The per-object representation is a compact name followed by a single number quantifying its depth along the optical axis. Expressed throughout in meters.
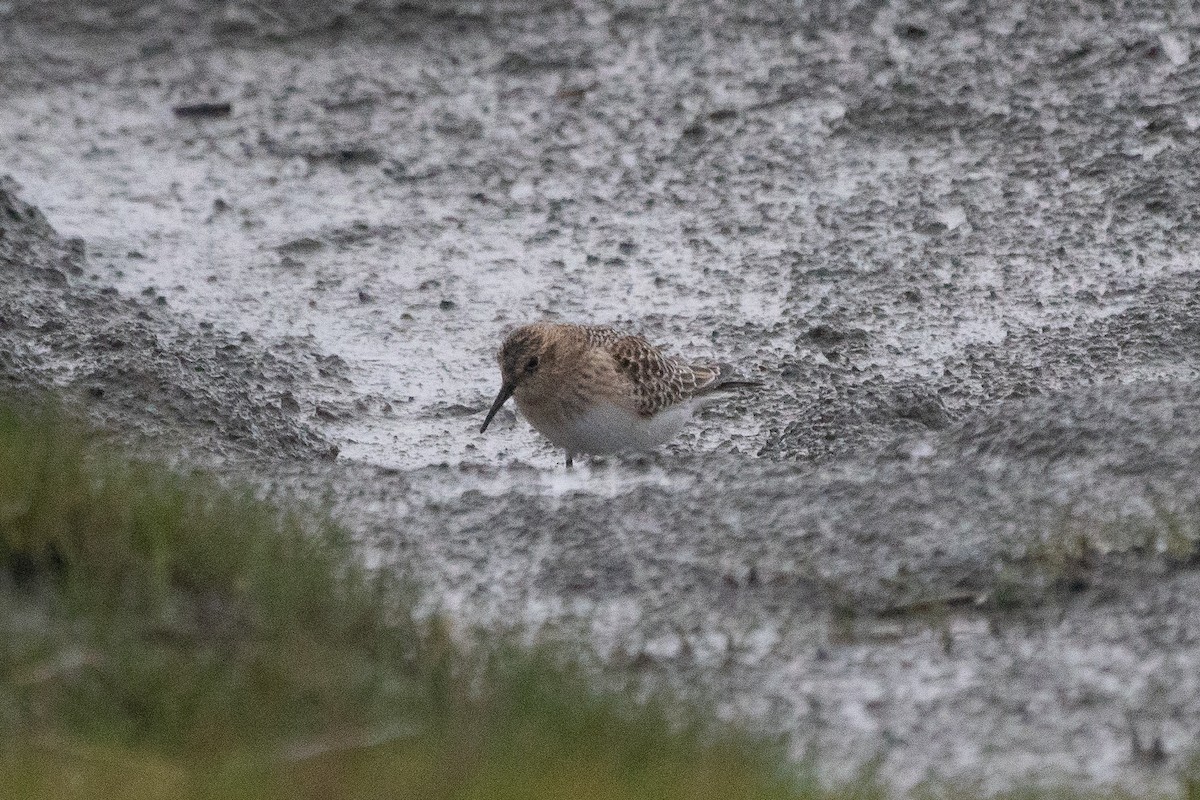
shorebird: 17.61
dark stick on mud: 27.25
